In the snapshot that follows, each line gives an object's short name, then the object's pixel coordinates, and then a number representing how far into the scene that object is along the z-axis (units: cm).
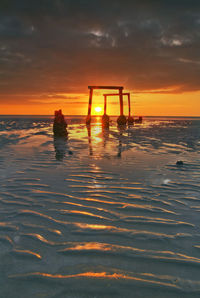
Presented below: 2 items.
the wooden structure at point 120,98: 3175
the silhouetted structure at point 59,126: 1866
